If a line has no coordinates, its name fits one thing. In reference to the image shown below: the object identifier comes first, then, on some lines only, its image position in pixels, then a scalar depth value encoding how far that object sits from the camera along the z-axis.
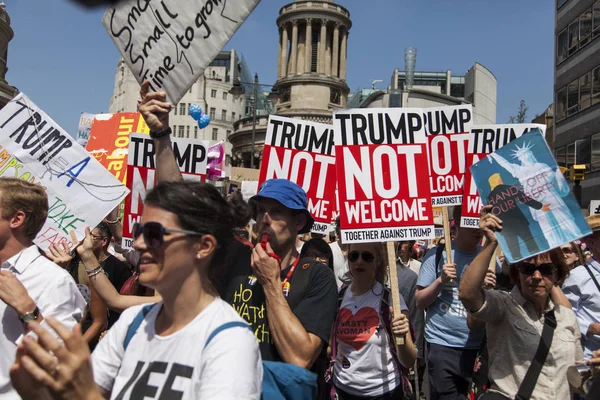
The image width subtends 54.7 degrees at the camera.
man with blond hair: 2.57
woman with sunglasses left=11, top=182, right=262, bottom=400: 1.68
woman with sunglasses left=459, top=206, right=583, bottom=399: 3.32
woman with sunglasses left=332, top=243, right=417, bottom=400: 3.87
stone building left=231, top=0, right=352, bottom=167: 55.28
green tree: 41.81
